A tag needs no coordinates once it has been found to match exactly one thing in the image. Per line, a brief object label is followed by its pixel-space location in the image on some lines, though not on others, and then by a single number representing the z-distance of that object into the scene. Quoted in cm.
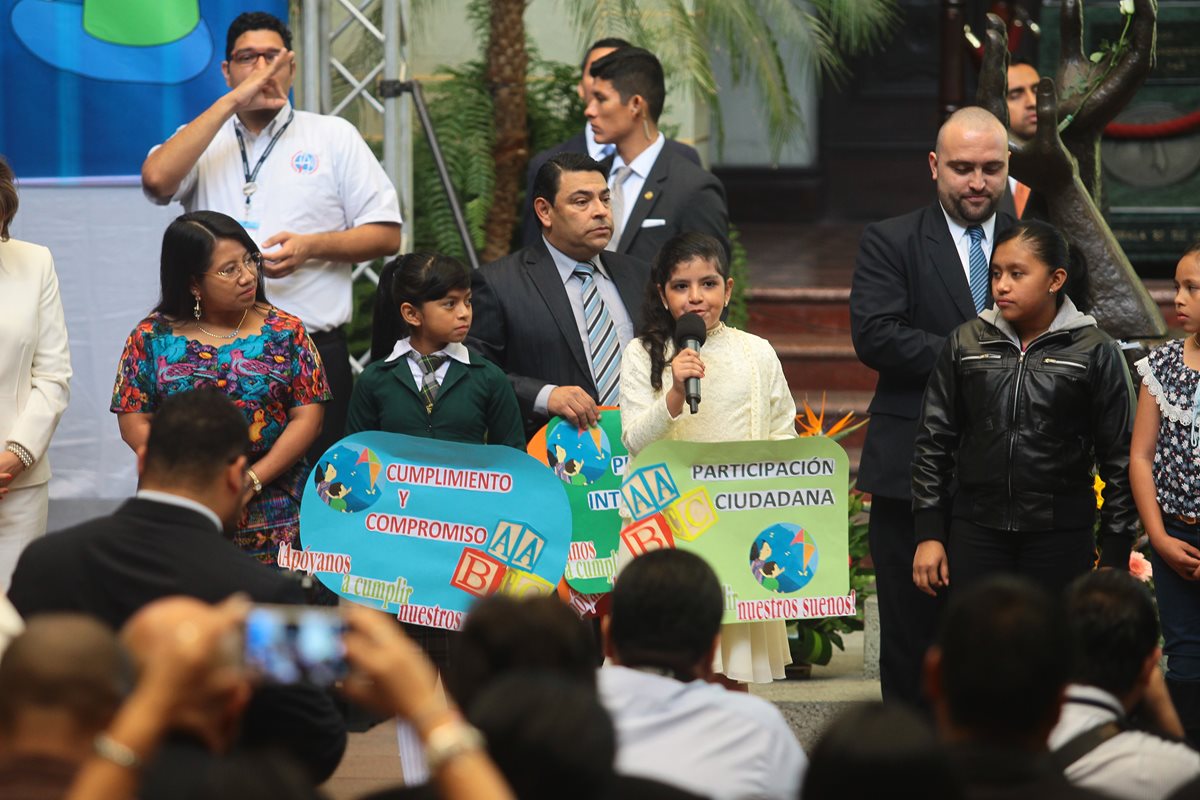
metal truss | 1475
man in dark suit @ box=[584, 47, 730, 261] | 1285
